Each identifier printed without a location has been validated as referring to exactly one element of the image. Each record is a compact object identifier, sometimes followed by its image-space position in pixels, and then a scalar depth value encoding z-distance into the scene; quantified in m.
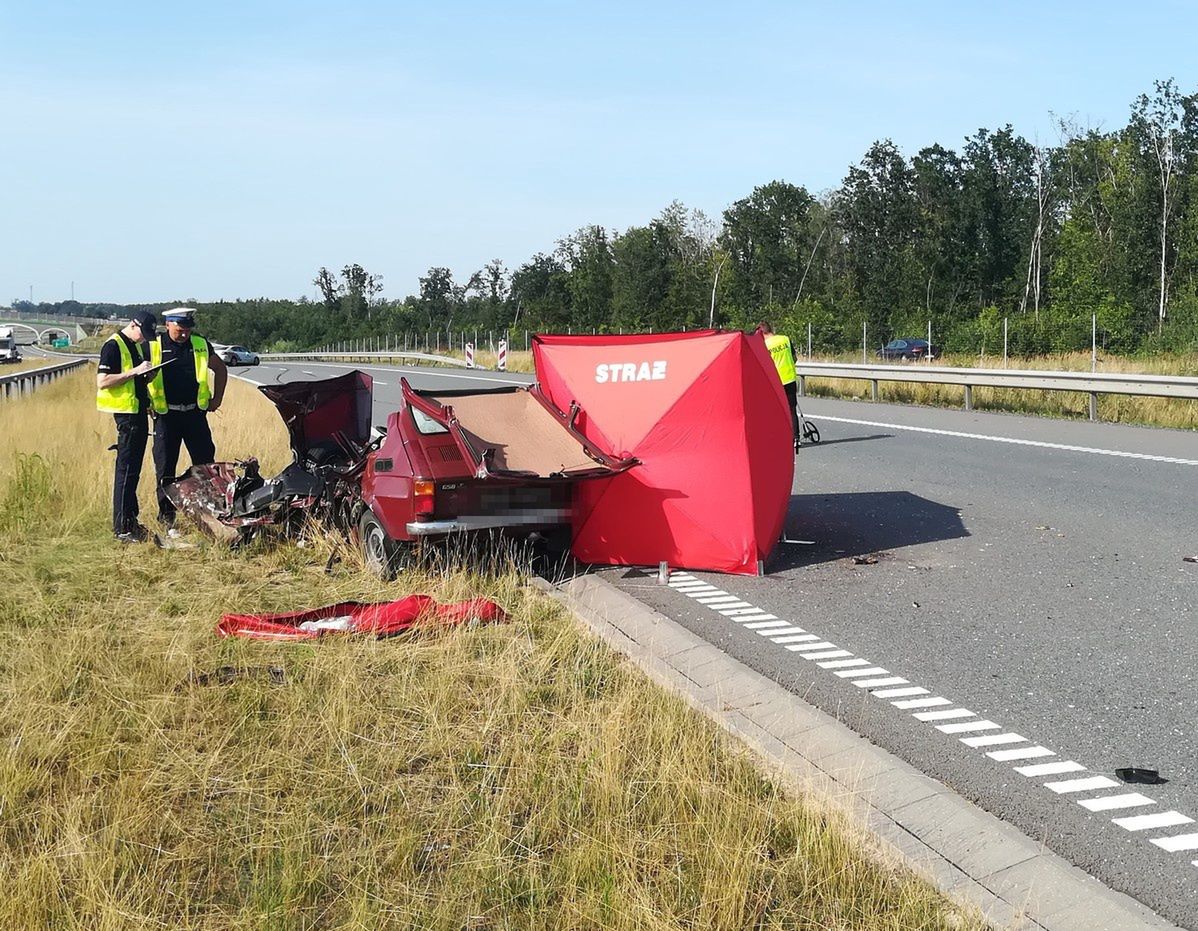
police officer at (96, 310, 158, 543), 9.94
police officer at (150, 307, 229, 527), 10.15
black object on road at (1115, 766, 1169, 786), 4.65
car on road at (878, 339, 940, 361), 46.78
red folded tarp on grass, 6.55
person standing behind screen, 16.34
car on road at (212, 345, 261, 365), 64.75
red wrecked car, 8.01
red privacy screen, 8.38
